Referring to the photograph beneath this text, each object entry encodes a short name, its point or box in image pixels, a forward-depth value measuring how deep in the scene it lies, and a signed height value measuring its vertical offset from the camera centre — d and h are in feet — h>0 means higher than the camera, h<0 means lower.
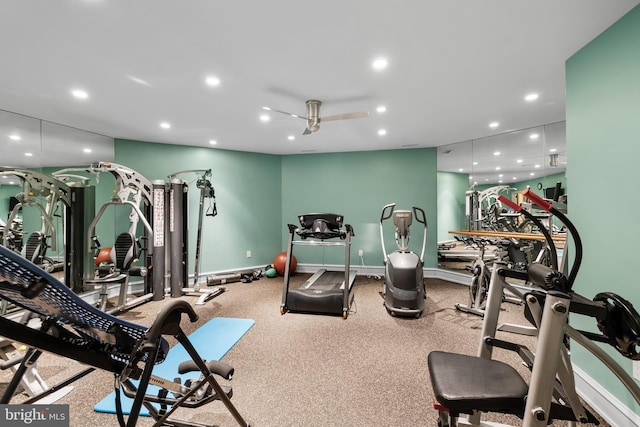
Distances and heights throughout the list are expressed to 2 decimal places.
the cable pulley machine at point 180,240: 13.94 -1.39
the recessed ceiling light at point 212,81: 8.70 +4.42
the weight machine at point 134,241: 11.46 -1.23
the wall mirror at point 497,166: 13.24 +2.85
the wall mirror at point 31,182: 10.60 +1.31
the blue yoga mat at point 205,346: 6.29 -4.39
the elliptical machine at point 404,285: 11.10 -3.01
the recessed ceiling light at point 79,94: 9.43 +4.34
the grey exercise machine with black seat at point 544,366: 3.40 -2.28
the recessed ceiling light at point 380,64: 7.75 +4.46
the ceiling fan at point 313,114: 10.42 +3.95
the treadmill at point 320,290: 11.33 -3.41
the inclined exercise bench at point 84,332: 2.55 -1.44
